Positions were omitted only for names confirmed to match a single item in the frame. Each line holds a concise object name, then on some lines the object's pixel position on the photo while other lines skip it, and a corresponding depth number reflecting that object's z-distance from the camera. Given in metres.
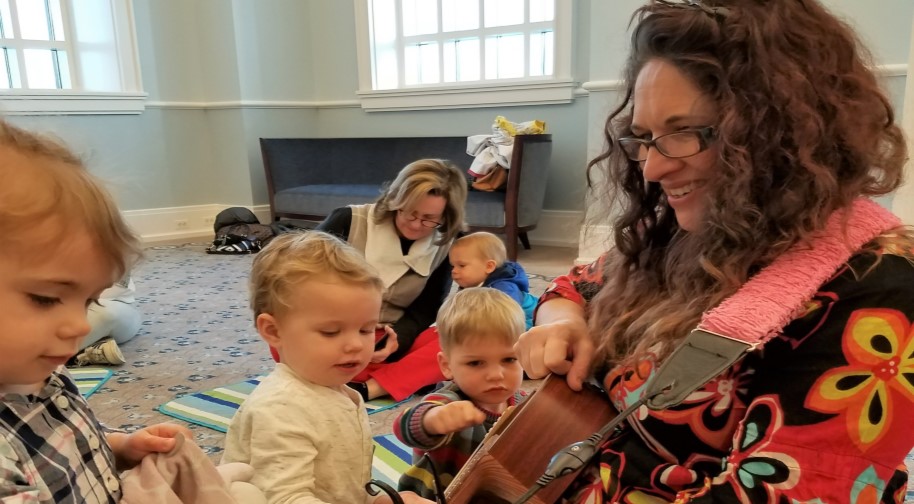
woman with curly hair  0.65
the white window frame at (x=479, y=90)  4.30
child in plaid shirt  0.64
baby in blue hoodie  2.20
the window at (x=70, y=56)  4.50
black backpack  4.55
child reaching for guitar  1.23
